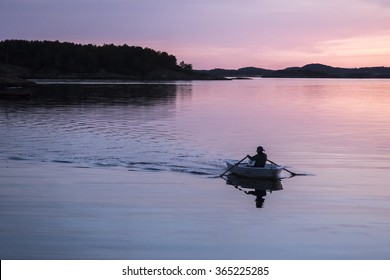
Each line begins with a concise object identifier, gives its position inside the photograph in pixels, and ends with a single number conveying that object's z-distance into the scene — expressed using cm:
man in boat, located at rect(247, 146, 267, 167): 2766
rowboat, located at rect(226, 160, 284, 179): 2745
